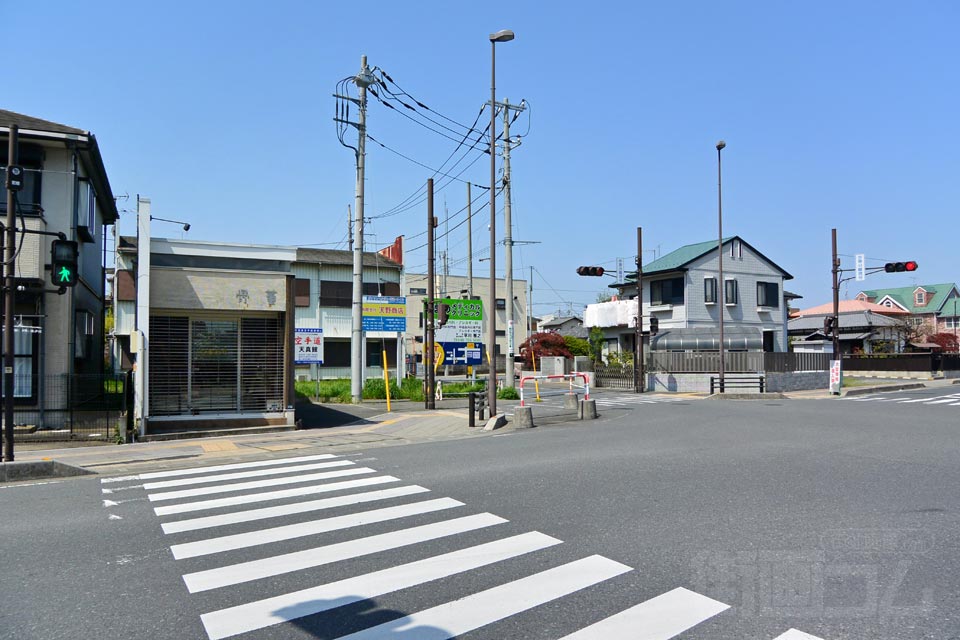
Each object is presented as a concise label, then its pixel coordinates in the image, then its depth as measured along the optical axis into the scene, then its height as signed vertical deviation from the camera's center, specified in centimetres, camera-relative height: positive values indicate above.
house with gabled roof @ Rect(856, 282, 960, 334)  7669 +483
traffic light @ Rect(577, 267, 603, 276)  3350 +359
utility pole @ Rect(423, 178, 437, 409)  2372 +81
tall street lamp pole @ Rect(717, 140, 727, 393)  3272 +593
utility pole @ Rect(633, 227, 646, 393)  3541 -18
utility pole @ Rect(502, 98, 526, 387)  3106 +510
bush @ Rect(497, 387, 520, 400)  3000 -221
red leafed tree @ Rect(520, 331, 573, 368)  5431 -17
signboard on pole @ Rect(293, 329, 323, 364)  2256 -4
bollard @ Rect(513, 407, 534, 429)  1836 -200
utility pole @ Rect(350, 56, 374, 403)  2497 +268
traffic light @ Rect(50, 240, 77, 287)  1192 +147
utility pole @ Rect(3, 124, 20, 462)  1172 +81
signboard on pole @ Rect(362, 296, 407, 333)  2562 +119
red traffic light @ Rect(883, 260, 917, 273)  3089 +349
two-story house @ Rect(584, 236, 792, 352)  4222 +277
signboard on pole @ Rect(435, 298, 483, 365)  2567 +39
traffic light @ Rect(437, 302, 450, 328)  2289 +109
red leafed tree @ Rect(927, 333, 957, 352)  6316 +22
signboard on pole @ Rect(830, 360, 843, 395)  3250 -161
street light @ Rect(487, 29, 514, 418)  1945 +327
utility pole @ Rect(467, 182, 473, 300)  4006 +592
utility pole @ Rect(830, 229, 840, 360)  3475 +307
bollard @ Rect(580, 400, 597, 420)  2094 -205
